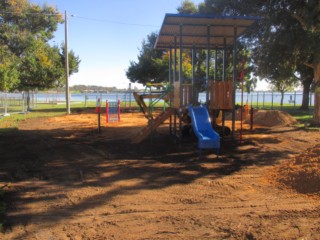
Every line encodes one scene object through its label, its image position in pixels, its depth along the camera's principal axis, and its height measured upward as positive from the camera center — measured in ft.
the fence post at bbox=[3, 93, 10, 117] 80.81 -2.24
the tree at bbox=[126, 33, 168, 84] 128.36 +12.59
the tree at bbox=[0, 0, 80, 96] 99.09 +17.03
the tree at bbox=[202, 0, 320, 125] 44.04 +10.65
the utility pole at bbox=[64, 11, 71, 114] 87.40 +8.69
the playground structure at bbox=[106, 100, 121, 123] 64.28 -2.77
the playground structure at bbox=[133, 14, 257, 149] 35.37 +1.59
